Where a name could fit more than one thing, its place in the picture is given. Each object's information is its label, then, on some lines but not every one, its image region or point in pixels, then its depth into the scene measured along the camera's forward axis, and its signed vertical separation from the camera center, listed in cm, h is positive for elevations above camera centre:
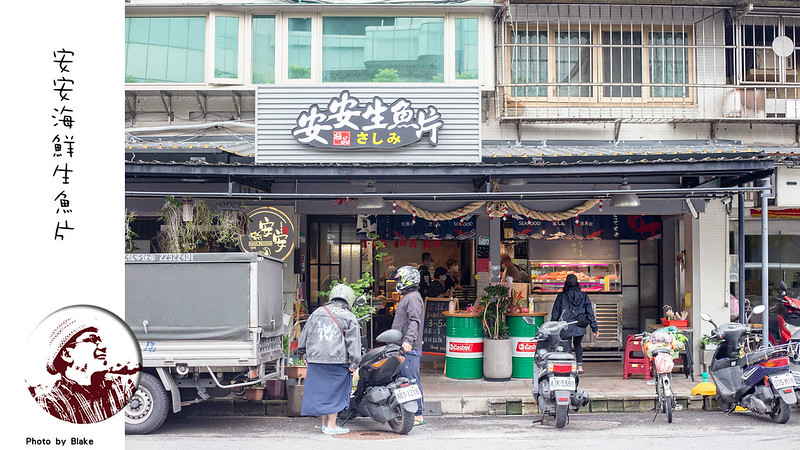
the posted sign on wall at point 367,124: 1193 +193
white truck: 937 -107
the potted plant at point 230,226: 1182 +26
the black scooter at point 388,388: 925 -185
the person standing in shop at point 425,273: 1477 -62
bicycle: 995 -155
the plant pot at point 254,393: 1070 -220
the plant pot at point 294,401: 1071 -231
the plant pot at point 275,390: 1091 -219
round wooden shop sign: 1181 +16
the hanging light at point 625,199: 1181 +72
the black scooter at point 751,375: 972 -178
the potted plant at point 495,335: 1259 -159
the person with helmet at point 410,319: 992 -104
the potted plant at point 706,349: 1308 -187
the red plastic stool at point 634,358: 1263 -198
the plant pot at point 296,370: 1099 -190
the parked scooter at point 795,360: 1030 -165
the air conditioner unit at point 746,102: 1355 +261
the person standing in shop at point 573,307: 1293 -113
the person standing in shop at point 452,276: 1488 -68
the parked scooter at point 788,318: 1244 -127
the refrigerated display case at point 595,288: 1498 -92
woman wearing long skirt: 923 -146
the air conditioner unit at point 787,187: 1283 +99
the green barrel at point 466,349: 1275 -184
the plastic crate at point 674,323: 1324 -143
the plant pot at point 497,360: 1256 -200
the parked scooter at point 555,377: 958 -176
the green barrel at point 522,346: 1280 -180
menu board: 1431 -164
